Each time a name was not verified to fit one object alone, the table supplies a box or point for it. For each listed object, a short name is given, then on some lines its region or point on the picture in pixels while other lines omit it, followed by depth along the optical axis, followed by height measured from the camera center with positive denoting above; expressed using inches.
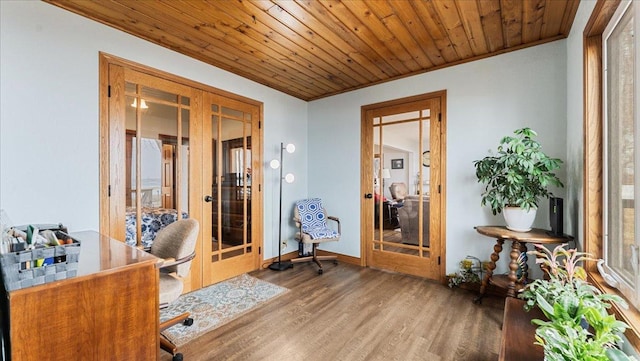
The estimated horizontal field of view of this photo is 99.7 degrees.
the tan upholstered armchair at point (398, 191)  138.8 -6.2
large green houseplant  87.0 +0.3
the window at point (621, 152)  50.7 +5.6
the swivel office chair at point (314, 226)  141.5 -25.8
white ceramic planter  91.1 -13.3
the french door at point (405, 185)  125.3 -3.0
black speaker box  84.8 -11.9
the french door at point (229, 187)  120.4 -3.3
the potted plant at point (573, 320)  30.1 -18.2
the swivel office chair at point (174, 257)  69.6 -21.2
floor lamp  142.6 -21.3
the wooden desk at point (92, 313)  41.2 -22.6
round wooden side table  84.1 -23.2
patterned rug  83.3 -46.5
